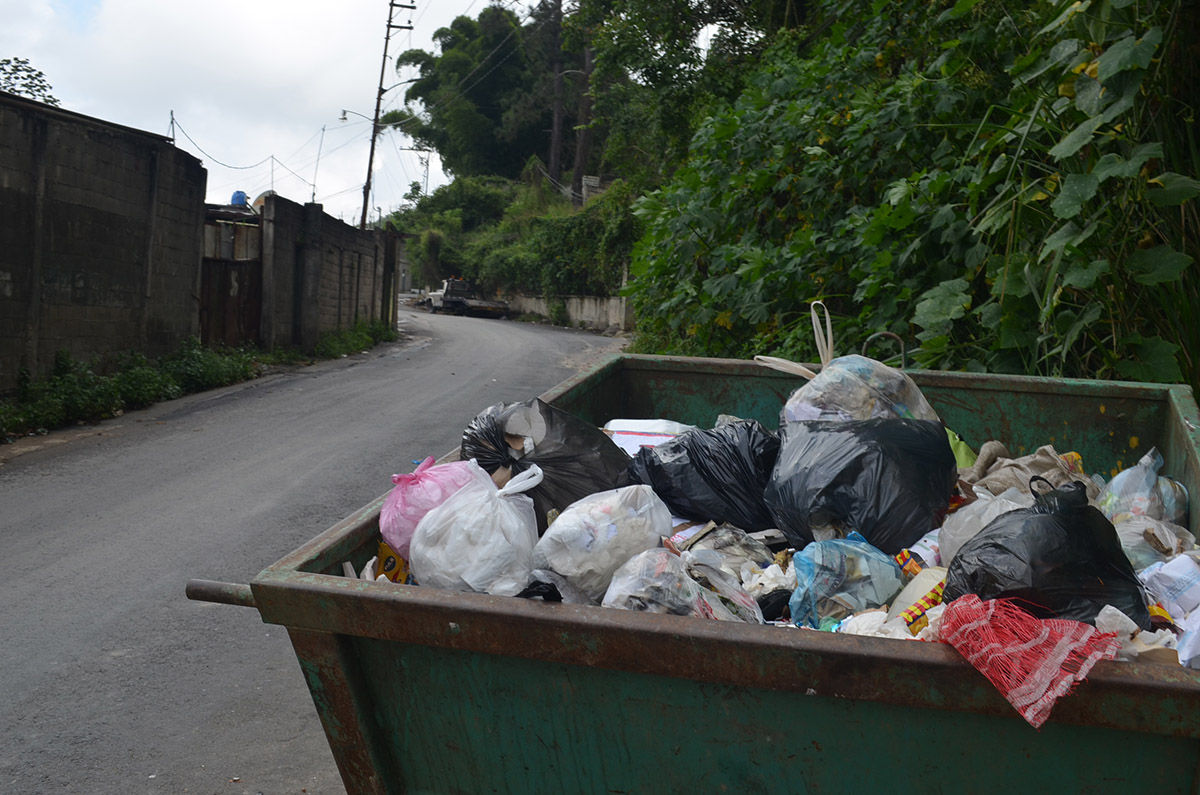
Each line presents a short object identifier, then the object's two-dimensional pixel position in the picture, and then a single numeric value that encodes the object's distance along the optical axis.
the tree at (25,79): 13.04
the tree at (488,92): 41.25
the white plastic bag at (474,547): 1.64
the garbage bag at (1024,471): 2.46
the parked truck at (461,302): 32.31
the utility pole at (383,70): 29.36
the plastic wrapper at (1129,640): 1.27
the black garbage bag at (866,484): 2.05
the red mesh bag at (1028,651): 1.12
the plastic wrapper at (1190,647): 1.38
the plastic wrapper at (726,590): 1.66
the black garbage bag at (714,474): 2.31
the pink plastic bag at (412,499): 1.83
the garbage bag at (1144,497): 2.23
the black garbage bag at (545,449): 2.19
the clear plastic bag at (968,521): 1.88
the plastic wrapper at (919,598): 1.56
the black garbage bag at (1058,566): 1.39
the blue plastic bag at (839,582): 1.73
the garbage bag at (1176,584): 1.63
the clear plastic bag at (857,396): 2.62
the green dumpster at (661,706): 1.16
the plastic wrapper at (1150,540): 1.90
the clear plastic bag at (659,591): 1.48
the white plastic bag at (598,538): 1.63
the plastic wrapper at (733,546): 2.00
